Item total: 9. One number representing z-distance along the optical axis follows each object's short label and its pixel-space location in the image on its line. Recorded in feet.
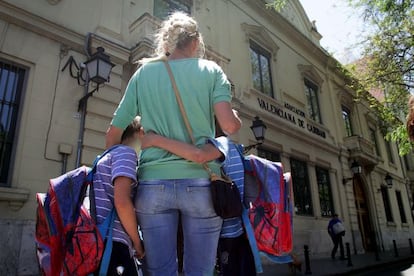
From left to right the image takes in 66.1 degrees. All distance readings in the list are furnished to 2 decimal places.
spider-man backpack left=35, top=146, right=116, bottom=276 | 5.34
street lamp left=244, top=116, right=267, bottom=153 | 32.73
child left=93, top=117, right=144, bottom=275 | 5.44
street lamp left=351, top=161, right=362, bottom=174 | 51.51
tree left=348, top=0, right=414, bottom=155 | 36.73
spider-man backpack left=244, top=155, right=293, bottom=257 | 5.58
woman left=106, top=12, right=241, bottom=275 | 5.20
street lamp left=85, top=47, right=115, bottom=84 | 20.79
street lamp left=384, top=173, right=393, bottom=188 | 64.64
